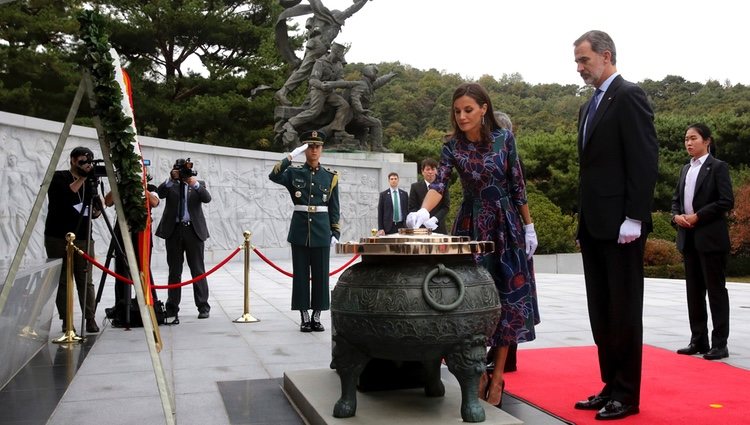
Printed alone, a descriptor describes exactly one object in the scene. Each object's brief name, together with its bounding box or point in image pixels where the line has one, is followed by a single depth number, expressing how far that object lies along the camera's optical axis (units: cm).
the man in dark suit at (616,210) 375
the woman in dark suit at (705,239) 557
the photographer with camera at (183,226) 782
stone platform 348
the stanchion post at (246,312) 765
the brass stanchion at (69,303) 634
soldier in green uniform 691
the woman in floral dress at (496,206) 400
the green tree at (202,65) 2489
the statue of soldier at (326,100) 2033
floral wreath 346
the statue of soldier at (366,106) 2092
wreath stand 331
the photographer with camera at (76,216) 669
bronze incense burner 328
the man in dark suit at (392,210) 1178
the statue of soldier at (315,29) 2075
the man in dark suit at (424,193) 982
